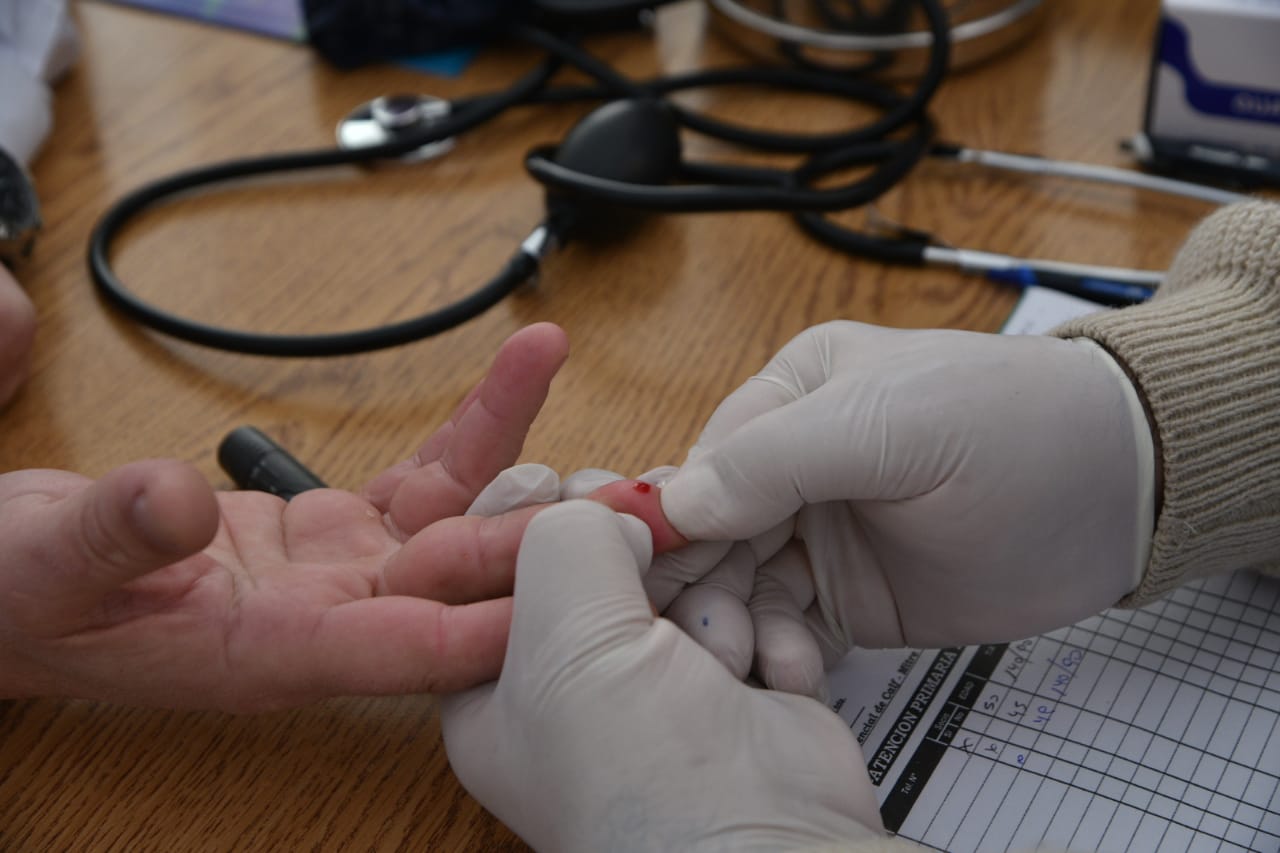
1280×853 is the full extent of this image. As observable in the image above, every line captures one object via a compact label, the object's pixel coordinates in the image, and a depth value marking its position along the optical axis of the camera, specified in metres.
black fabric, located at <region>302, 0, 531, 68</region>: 0.84
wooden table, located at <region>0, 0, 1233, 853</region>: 0.44
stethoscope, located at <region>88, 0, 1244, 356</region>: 0.64
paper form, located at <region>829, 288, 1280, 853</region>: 0.41
